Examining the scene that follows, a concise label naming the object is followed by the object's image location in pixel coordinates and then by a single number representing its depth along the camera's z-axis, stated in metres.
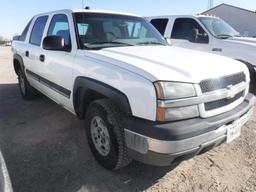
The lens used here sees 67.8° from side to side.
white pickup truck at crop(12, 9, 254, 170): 1.69
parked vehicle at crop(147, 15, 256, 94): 4.29
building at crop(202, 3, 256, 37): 22.00
